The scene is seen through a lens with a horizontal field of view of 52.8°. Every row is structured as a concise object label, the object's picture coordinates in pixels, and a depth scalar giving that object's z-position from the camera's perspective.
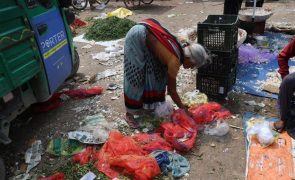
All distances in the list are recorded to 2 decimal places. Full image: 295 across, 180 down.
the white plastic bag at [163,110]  3.88
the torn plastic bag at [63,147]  3.43
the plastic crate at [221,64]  4.11
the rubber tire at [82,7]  11.32
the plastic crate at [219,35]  3.99
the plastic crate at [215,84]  4.22
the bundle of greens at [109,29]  7.44
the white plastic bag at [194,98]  4.22
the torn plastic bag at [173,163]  3.08
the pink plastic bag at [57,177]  2.99
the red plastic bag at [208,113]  3.79
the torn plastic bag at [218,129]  3.62
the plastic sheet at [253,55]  5.57
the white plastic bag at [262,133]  3.30
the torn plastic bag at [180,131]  3.37
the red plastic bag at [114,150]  3.11
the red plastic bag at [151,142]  3.31
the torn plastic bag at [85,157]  3.25
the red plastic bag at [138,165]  2.93
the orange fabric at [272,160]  2.96
